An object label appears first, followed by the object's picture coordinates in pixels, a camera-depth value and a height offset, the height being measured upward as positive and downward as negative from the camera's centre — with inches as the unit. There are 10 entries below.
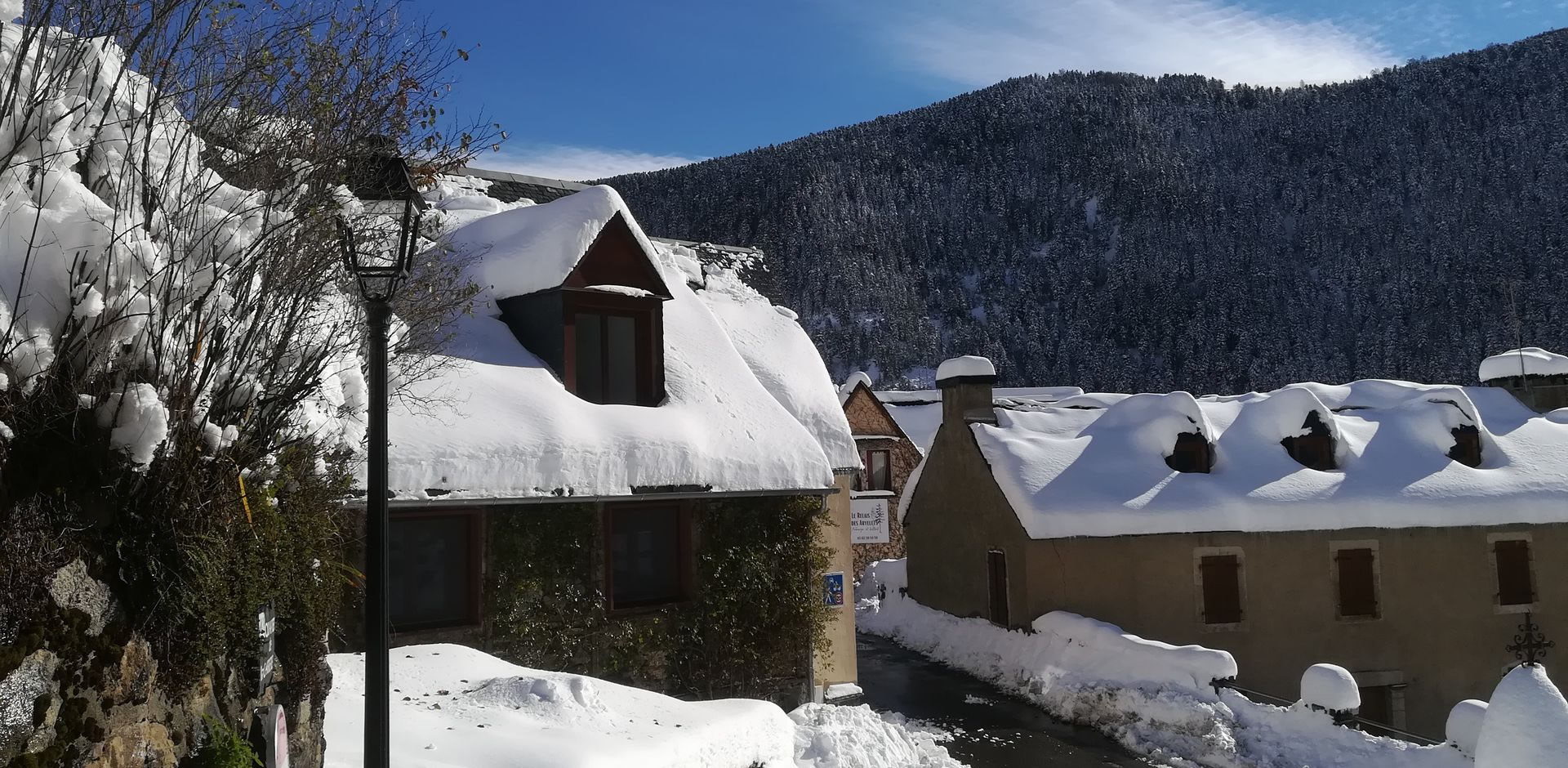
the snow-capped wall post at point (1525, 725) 372.8 -111.5
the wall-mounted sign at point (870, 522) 940.0 -69.8
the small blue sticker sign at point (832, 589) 534.9 -74.5
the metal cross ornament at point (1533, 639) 687.4 -146.4
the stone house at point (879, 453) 1232.8 -5.4
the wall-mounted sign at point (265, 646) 183.5 -33.9
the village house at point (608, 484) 387.9 -11.1
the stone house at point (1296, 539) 690.2 -71.3
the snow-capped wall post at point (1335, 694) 506.0 -130.8
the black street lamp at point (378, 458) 170.6 +0.9
